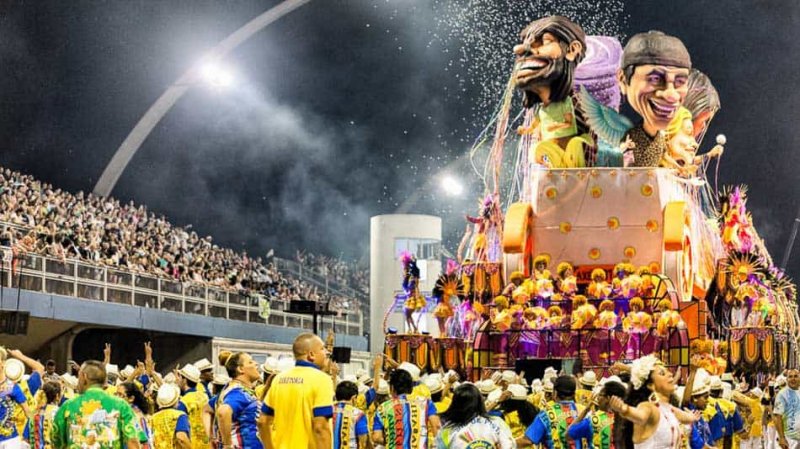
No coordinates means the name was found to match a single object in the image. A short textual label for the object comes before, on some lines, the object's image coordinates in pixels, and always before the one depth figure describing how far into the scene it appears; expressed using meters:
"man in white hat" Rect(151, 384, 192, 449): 12.23
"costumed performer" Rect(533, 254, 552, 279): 29.74
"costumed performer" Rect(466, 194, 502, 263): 33.50
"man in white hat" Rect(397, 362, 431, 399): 13.13
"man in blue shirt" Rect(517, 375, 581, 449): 10.15
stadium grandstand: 25.91
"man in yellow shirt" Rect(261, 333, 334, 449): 9.67
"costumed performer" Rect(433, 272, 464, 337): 31.89
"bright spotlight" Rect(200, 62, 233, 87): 39.92
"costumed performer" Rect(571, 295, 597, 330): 26.92
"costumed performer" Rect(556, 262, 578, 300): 28.56
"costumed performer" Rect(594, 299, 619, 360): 26.44
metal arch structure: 41.80
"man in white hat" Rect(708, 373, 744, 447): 13.52
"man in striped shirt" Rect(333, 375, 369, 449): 12.60
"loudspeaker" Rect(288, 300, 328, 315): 30.50
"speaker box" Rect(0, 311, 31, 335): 22.61
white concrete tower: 45.22
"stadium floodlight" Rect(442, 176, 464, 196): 42.28
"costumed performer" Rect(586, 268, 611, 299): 27.80
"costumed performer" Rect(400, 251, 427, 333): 31.95
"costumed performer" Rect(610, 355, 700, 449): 8.23
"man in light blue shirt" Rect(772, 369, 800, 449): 16.03
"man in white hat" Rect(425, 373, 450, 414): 11.73
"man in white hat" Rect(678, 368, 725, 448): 10.45
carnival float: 27.47
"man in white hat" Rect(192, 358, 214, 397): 13.55
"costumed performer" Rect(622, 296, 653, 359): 26.33
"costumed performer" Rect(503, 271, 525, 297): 29.77
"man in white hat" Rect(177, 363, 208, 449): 13.13
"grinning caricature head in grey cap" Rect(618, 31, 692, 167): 32.94
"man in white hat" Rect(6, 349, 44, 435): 12.97
